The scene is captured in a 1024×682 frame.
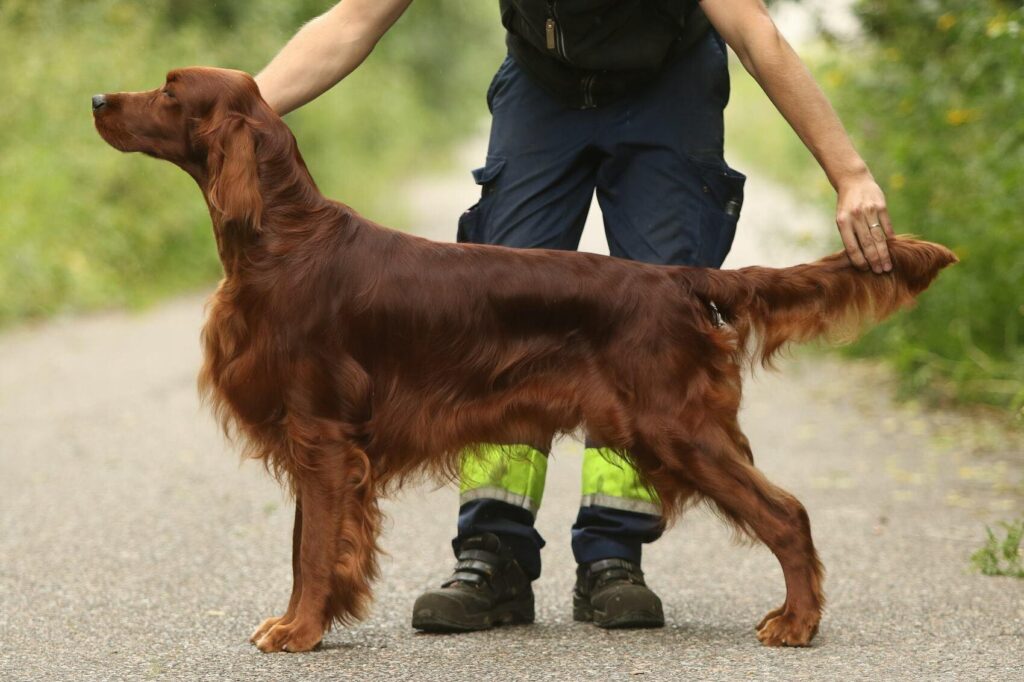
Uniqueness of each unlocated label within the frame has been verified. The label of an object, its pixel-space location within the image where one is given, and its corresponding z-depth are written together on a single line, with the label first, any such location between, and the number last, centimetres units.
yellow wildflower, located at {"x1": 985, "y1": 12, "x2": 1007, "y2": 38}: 935
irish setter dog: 641
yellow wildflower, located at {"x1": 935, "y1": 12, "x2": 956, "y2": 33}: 1235
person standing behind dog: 713
